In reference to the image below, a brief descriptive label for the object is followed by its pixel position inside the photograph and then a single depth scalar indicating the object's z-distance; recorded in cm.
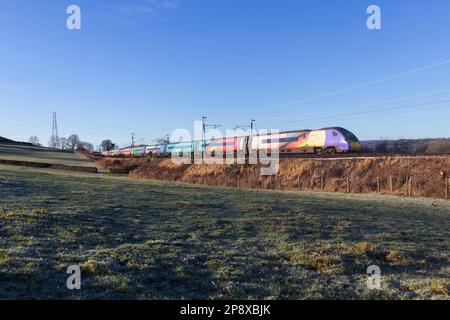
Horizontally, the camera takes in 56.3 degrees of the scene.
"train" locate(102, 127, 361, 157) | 4288
